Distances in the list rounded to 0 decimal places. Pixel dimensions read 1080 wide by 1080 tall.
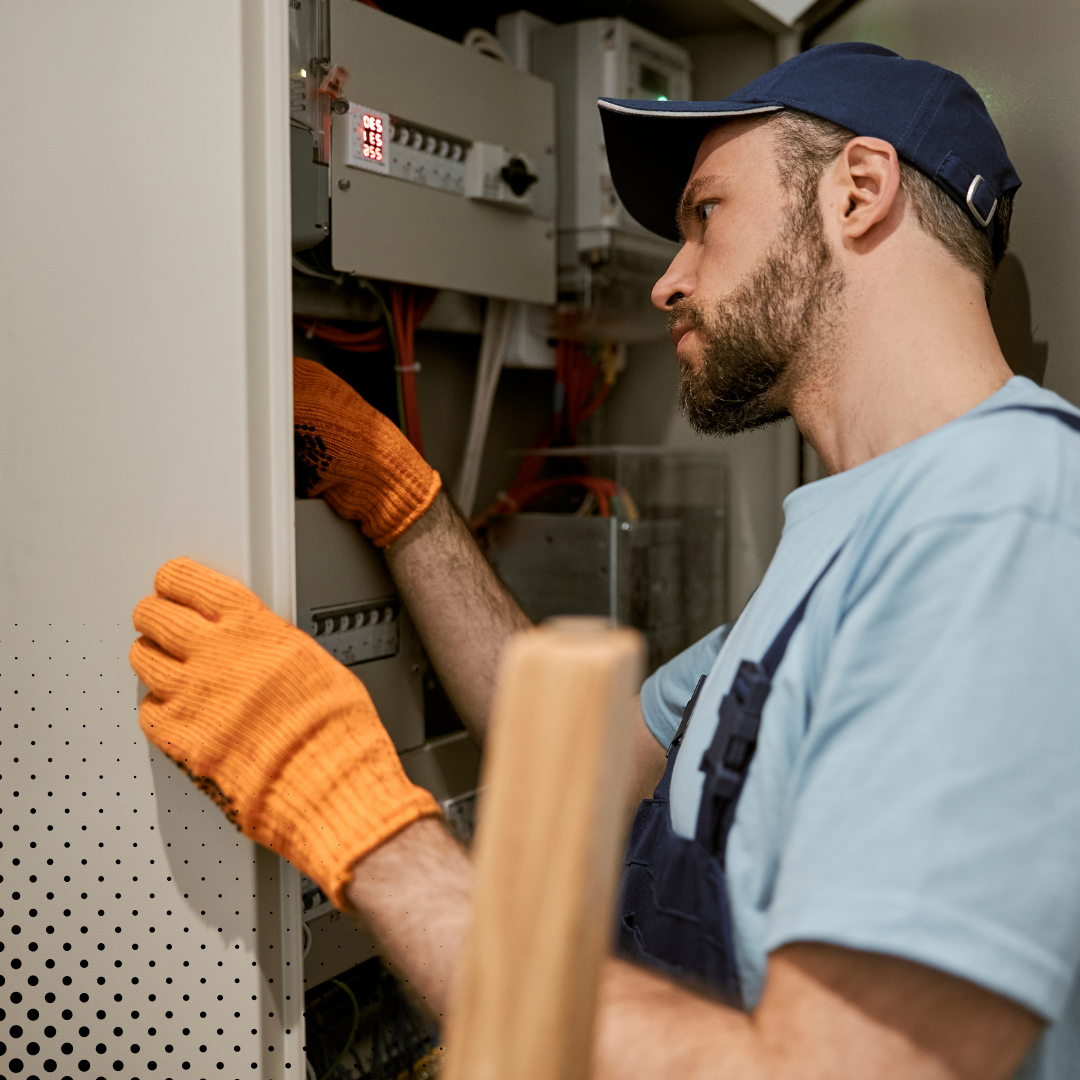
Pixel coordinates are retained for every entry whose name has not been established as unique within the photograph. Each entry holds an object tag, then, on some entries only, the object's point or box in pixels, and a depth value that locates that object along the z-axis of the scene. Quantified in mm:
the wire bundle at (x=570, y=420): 1642
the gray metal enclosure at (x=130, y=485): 819
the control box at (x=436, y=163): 1163
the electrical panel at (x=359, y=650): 1104
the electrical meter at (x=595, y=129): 1521
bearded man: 562
